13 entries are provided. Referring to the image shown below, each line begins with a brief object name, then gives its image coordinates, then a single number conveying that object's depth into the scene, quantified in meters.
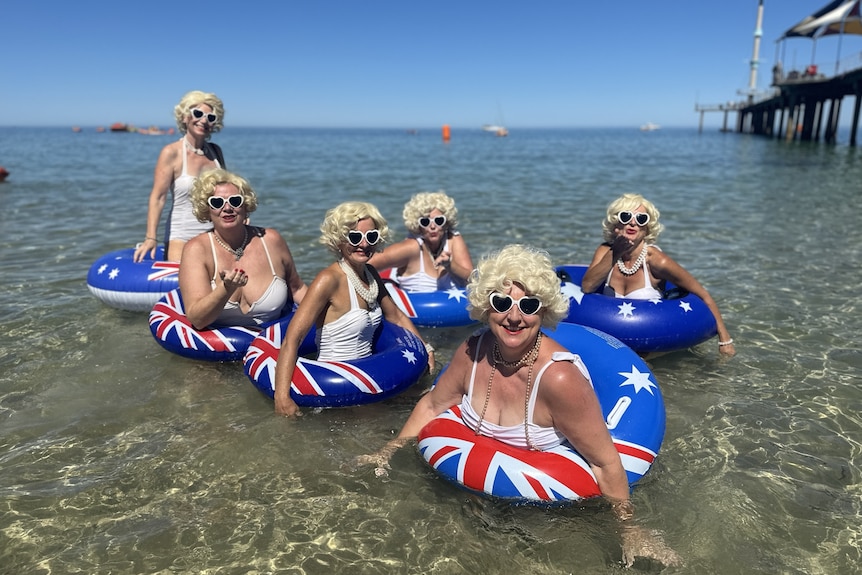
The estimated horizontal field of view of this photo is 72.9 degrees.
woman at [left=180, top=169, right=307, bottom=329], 4.27
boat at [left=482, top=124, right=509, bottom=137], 95.54
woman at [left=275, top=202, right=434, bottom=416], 3.74
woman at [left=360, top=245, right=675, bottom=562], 2.64
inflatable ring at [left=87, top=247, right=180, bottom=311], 5.87
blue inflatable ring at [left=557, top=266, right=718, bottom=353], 4.83
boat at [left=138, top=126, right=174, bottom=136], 79.51
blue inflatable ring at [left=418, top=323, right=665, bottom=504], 2.86
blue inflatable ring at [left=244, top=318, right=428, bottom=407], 3.97
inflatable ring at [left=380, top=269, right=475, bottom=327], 5.71
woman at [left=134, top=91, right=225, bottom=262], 5.55
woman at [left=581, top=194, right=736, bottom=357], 4.70
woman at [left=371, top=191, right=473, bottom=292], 5.36
